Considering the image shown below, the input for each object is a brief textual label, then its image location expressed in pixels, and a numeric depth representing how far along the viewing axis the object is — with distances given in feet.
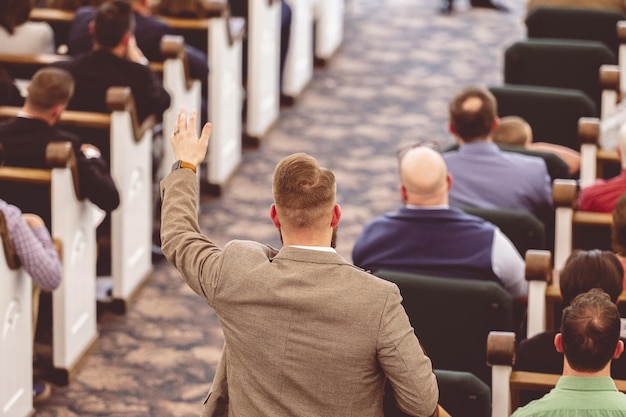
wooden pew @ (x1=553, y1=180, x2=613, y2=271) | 23.64
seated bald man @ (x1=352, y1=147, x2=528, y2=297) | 21.95
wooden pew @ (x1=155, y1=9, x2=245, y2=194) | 35.32
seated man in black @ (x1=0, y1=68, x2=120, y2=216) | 25.60
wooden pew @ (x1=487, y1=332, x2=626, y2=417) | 17.29
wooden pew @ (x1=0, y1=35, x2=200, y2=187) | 30.95
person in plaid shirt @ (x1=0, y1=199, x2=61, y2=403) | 22.83
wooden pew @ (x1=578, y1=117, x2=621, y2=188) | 27.34
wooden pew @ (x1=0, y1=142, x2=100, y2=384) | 25.16
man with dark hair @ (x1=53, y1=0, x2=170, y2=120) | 29.50
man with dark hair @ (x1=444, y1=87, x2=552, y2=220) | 26.18
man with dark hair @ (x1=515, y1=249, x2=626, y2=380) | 17.93
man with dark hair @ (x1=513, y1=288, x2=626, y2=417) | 14.25
